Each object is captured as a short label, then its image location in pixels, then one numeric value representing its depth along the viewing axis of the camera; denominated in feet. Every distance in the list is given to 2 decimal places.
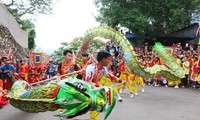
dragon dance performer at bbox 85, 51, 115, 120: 18.07
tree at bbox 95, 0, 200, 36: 70.69
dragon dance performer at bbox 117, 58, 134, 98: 36.78
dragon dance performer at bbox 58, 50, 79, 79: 23.77
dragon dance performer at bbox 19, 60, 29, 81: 50.34
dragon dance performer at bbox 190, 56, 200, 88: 44.96
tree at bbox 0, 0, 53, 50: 113.50
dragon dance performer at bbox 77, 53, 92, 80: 28.68
